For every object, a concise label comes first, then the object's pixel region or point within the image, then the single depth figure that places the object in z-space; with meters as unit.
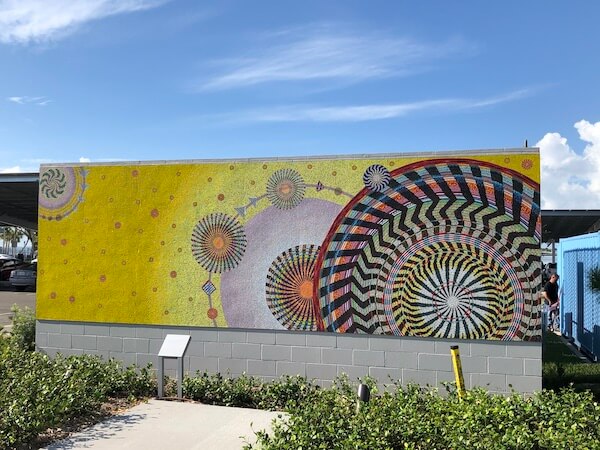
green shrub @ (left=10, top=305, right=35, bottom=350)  9.08
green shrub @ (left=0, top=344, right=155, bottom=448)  5.43
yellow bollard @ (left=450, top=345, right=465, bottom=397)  5.89
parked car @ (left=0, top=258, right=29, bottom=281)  32.91
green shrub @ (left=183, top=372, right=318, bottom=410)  6.89
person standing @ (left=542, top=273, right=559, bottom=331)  14.50
